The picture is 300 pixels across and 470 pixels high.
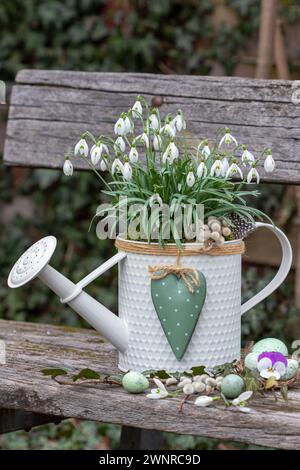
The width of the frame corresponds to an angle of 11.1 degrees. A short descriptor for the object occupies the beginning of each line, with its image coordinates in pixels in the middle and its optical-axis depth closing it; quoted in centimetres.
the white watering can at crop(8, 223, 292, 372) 188
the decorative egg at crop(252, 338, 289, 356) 191
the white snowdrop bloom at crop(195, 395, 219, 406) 179
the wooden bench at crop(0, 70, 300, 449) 178
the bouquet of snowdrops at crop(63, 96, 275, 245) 186
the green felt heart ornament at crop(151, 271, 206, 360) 186
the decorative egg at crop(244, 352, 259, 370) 188
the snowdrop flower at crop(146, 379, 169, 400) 181
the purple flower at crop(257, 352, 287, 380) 185
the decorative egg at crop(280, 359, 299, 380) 186
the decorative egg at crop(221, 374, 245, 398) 180
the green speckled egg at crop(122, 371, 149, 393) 182
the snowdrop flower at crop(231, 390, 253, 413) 177
